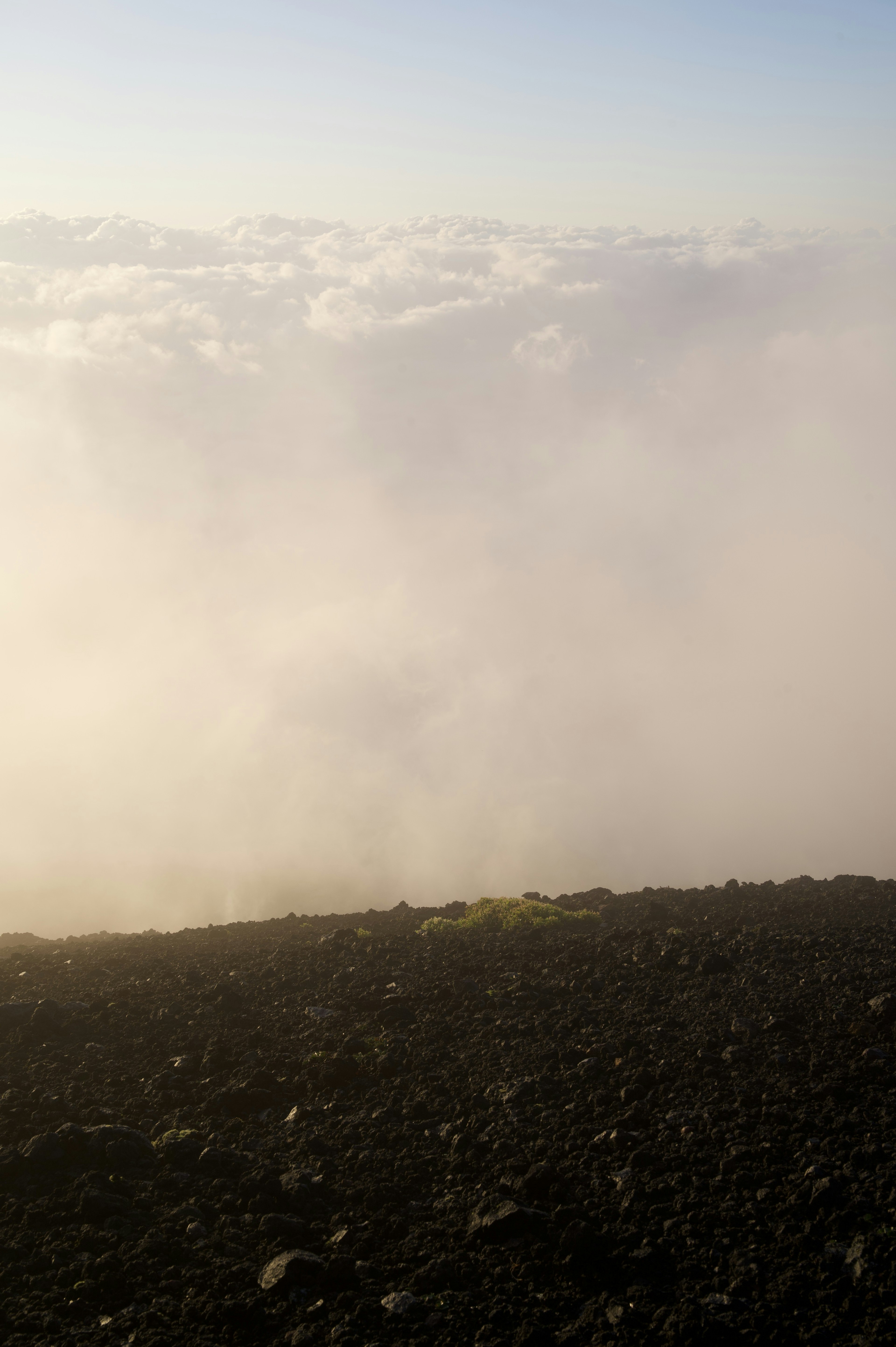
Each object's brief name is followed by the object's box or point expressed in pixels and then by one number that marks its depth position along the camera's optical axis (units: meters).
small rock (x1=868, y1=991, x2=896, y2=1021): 14.45
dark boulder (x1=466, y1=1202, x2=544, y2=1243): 10.05
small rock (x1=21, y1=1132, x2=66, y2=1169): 11.30
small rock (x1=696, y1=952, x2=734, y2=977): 17.92
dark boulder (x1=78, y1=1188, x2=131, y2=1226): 10.36
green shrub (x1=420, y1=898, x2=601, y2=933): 24.67
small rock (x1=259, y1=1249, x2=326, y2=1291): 9.28
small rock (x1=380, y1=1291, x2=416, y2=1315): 8.90
